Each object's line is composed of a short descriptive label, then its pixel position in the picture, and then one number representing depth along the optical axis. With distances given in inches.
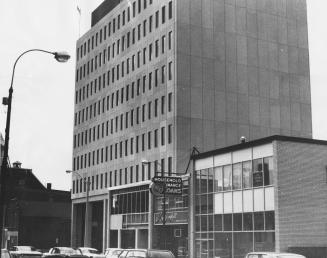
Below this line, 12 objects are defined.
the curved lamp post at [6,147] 834.1
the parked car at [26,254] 1446.9
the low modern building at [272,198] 1472.7
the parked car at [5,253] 983.6
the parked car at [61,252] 1589.6
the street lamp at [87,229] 2816.9
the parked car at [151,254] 1198.1
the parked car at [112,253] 1550.9
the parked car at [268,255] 959.0
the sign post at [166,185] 1777.8
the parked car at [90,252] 1683.1
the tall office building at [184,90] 2285.9
